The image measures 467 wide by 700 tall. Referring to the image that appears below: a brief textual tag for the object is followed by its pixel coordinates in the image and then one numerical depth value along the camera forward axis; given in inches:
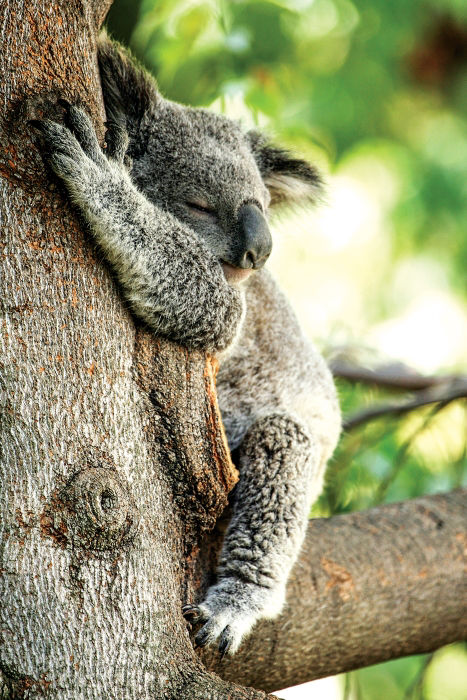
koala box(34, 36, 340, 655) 219.9
